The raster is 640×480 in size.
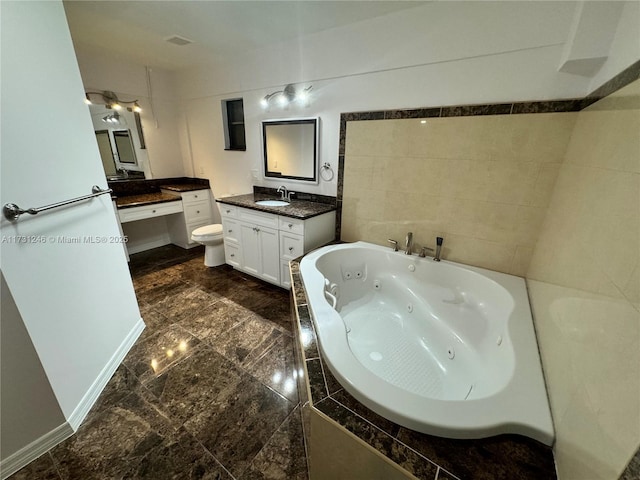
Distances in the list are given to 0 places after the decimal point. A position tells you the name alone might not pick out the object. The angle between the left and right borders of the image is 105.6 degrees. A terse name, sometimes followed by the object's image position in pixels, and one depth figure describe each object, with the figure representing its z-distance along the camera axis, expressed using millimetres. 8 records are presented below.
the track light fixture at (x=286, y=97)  2365
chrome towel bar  979
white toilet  2939
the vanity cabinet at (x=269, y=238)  2277
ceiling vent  2270
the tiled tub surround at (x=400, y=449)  724
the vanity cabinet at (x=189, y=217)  3344
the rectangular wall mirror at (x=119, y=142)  2904
